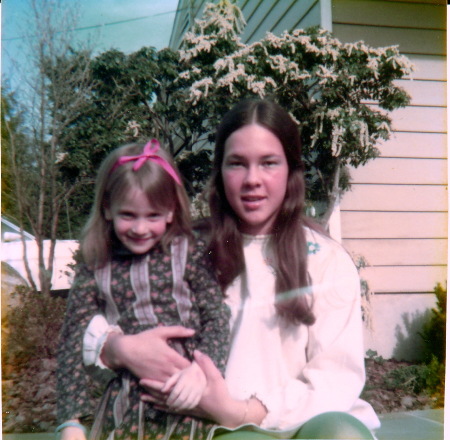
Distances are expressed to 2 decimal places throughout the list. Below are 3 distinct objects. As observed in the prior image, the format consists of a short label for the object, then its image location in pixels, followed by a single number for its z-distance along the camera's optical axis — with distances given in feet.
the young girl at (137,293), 3.52
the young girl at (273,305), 3.51
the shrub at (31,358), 4.19
